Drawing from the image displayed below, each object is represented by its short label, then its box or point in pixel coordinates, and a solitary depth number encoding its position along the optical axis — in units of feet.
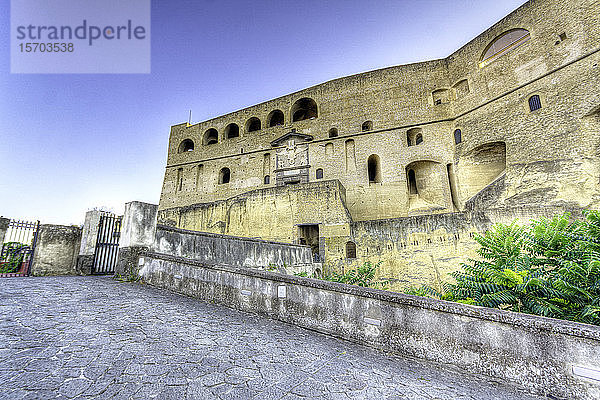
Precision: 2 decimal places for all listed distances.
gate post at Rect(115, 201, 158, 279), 22.13
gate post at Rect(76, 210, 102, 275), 26.00
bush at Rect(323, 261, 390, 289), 40.27
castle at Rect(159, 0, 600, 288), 43.91
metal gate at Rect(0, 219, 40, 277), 24.67
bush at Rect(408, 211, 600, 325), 11.17
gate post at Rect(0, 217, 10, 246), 24.48
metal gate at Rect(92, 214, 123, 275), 26.71
